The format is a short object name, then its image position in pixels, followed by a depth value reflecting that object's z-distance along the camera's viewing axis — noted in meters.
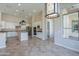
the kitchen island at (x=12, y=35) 3.01
